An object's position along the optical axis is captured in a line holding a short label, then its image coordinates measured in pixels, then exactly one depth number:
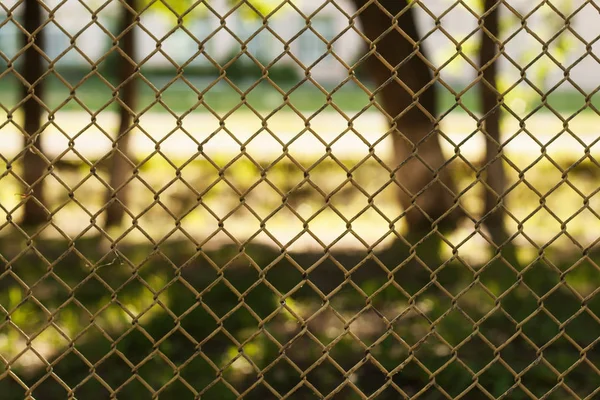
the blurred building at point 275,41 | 50.59
